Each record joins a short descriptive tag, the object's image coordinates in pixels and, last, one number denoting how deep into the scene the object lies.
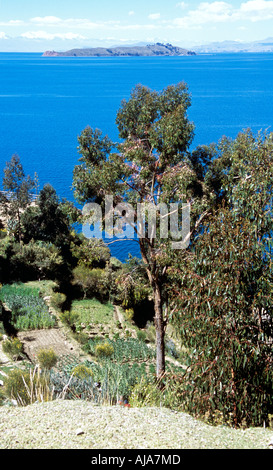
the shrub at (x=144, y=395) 8.61
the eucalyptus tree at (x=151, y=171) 13.07
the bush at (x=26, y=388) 8.31
